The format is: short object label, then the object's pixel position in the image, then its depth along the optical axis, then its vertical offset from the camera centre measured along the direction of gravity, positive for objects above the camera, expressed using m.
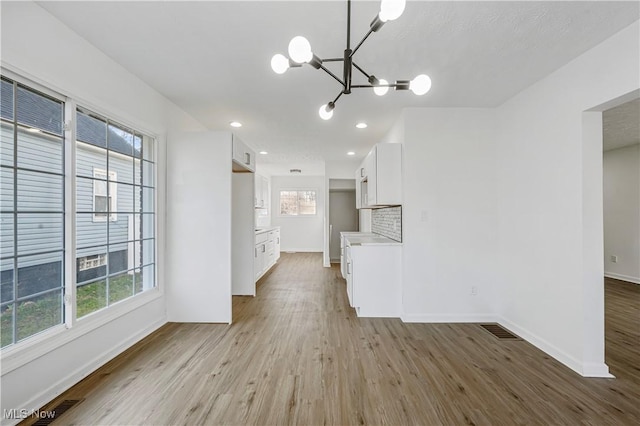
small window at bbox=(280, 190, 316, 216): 9.09 +0.37
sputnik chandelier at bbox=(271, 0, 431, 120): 1.17 +0.84
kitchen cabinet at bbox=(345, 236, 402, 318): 3.39 -0.86
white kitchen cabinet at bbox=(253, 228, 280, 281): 5.01 -0.80
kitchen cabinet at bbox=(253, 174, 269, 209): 6.43 +0.56
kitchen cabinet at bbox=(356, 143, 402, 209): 3.41 +0.52
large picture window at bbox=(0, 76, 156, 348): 1.69 +0.01
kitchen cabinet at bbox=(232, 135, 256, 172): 3.43 +0.78
